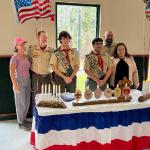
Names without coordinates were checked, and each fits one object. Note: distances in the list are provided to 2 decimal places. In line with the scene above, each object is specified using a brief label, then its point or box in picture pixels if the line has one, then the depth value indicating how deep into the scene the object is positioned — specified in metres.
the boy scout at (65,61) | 3.75
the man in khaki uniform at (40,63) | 3.93
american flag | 3.63
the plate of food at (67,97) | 3.22
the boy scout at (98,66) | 3.85
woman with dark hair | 3.83
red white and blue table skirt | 2.92
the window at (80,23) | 4.69
